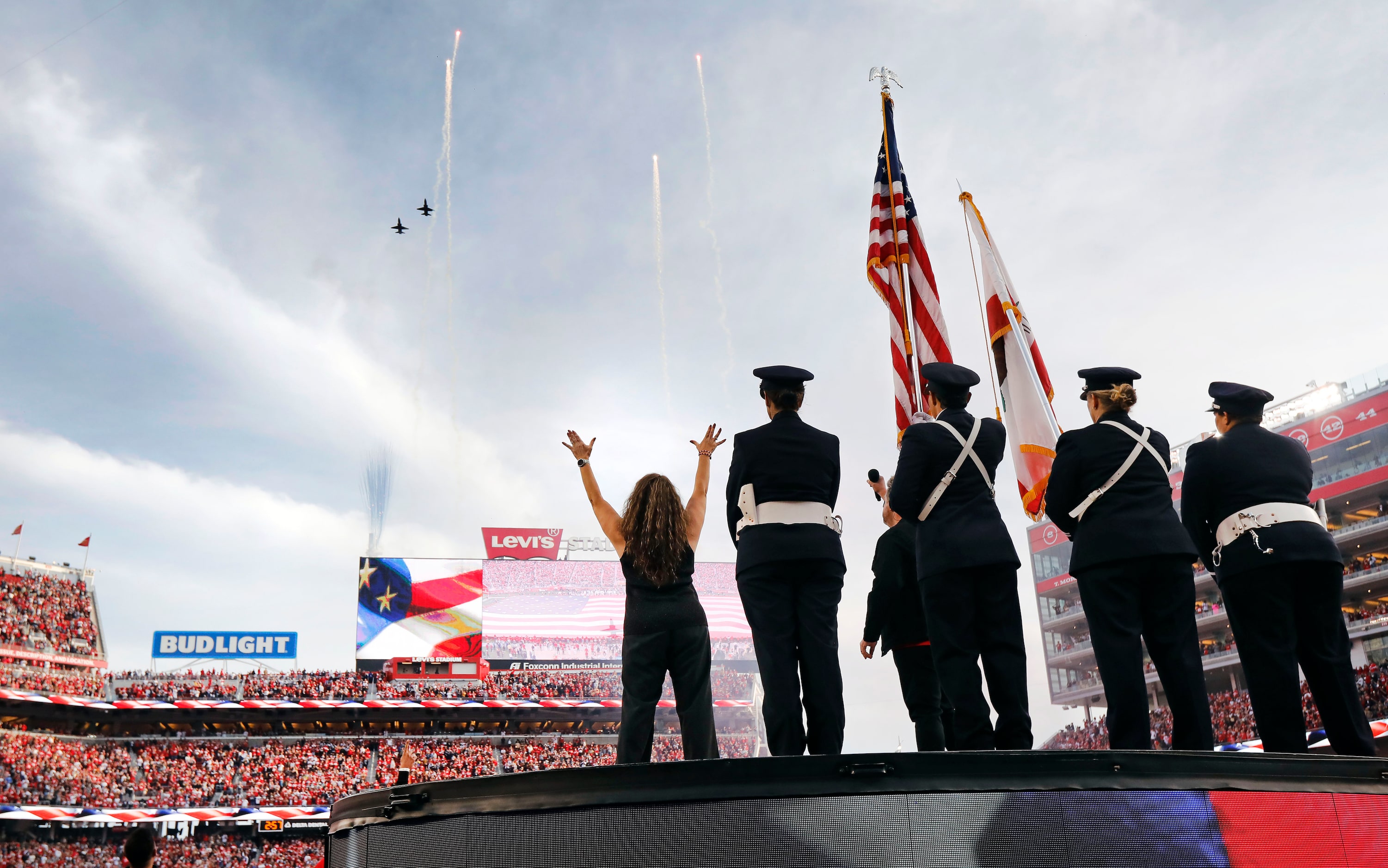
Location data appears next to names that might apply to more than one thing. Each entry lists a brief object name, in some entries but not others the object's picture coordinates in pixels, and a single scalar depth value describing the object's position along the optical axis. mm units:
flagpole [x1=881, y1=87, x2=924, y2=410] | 8125
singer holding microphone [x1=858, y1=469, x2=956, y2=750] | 5742
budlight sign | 45969
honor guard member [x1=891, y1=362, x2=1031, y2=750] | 4418
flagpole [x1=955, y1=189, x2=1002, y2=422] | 7848
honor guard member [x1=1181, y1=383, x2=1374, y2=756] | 4492
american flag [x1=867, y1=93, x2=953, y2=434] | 8234
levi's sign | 46156
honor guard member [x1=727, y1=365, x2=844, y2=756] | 4582
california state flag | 7301
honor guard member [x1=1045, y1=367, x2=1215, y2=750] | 4207
